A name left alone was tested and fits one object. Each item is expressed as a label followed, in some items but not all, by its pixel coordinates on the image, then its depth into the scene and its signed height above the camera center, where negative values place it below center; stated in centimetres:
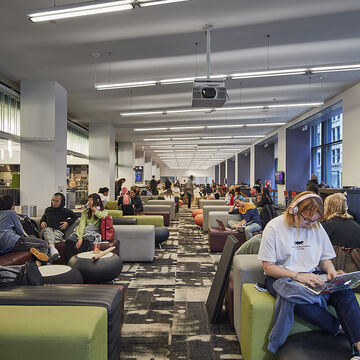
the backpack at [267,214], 699 -70
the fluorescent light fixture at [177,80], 643 +186
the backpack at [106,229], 523 -78
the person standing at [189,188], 1672 -46
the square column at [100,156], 1411 +89
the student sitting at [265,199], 864 -50
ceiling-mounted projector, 612 +157
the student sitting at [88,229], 488 -77
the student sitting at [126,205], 806 -64
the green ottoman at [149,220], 688 -84
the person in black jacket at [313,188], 794 -18
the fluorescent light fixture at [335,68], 574 +190
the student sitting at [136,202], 858 -60
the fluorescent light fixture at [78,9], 386 +197
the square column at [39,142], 820 +84
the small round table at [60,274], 314 -92
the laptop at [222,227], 693 -97
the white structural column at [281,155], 1519 +110
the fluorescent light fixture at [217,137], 1767 +218
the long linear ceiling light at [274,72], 576 +187
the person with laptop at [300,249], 237 -50
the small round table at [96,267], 393 -104
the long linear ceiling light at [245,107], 870 +195
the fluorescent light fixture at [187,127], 1429 +221
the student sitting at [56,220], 536 -70
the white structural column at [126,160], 2001 +106
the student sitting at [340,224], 324 -43
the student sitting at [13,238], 434 -79
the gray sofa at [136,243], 566 -107
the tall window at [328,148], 1222 +126
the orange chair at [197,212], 1071 -104
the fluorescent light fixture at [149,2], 375 +193
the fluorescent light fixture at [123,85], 677 +186
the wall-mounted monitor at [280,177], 1506 +11
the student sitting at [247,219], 631 -75
